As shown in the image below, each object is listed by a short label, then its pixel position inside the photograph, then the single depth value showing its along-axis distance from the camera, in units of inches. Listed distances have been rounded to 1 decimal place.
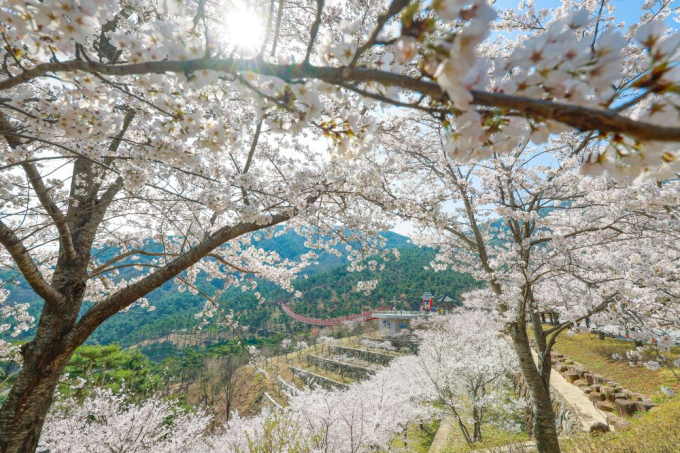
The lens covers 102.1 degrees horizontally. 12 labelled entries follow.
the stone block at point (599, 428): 271.9
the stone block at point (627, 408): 297.9
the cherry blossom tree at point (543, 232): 168.9
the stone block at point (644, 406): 293.0
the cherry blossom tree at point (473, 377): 476.4
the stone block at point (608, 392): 335.9
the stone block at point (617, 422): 259.0
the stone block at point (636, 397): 313.8
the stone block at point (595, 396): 343.0
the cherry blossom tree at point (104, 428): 349.4
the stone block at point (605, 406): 316.5
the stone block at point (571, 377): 427.3
